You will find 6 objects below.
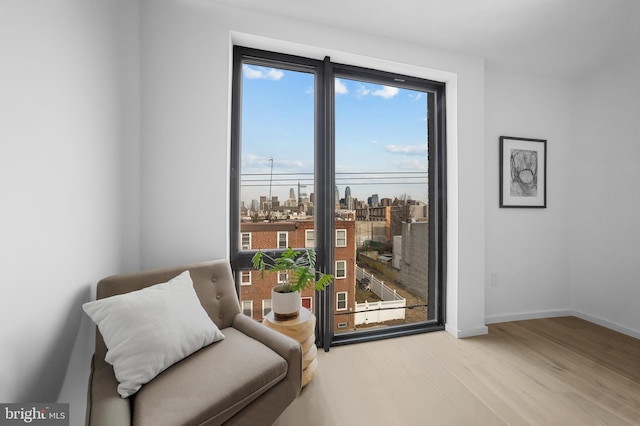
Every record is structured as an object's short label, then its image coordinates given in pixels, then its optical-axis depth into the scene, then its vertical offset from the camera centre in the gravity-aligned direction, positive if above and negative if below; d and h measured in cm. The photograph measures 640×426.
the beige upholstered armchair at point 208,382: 93 -67
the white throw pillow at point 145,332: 105 -51
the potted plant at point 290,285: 170 -48
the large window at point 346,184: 211 +25
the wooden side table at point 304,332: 163 -73
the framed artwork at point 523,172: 272 +42
